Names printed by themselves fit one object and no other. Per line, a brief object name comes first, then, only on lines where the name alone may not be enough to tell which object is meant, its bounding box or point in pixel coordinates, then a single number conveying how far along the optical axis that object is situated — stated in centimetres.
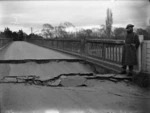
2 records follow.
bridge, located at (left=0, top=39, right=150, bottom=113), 459
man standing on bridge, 724
